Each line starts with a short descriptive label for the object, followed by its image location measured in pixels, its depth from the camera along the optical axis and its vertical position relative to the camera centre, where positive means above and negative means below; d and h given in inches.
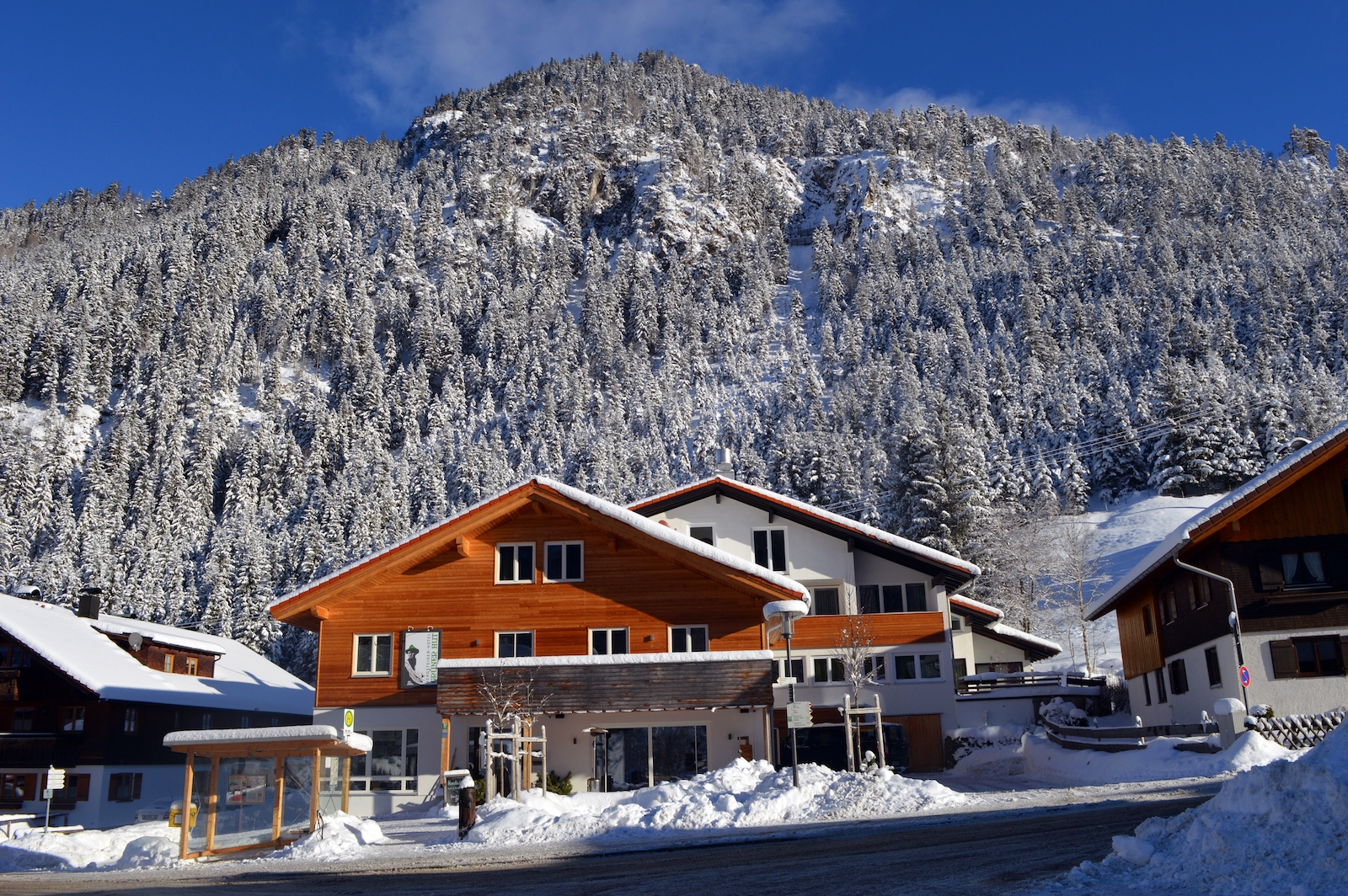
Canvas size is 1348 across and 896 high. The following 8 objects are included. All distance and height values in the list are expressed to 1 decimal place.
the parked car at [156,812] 1374.3 -153.6
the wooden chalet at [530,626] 1106.7 +79.8
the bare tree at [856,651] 1257.4 +37.4
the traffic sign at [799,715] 793.6 -28.1
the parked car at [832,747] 1283.2 -90.3
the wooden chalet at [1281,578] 1040.2 +91.8
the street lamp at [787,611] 916.6 +69.7
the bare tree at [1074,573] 2534.4 +263.1
